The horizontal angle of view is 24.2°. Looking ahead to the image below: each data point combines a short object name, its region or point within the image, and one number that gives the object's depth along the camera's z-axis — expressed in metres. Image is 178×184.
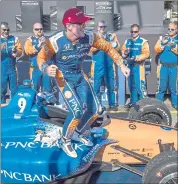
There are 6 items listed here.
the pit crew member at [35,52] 7.68
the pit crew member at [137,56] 7.56
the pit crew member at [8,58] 7.76
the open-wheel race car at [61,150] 4.19
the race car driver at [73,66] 4.30
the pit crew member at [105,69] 7.59
